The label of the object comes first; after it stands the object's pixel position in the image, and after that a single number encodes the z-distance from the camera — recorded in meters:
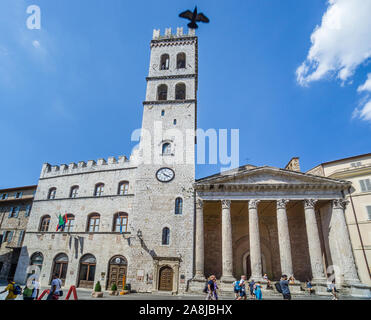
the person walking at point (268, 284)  17.98
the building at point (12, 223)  26.73
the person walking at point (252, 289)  15.16
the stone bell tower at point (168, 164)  19.94
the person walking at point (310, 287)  18.18
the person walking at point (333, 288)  14.04
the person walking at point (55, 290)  9.14
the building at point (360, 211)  20.10
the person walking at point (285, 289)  9.73
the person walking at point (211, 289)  11.62
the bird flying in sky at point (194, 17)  14.62
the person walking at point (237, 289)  12.80
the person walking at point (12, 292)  8.91
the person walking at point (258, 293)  11.99
